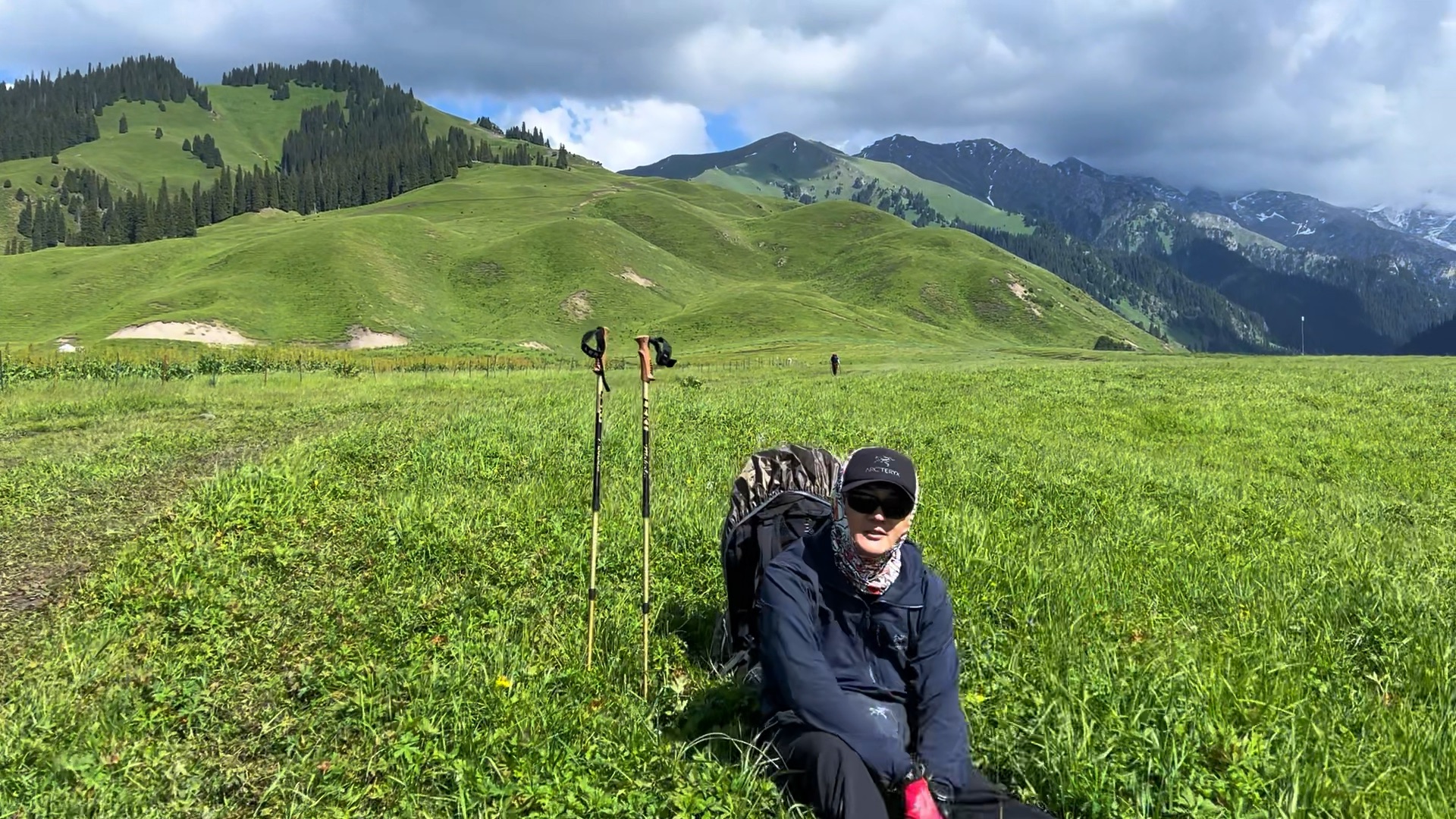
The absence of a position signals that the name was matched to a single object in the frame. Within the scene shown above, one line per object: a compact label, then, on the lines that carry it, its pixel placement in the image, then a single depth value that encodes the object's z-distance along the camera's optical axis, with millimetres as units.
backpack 5742
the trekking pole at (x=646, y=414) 5629
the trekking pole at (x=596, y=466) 5766
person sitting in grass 3943
